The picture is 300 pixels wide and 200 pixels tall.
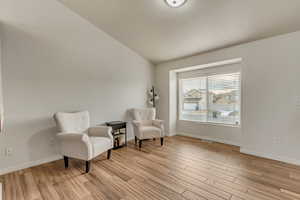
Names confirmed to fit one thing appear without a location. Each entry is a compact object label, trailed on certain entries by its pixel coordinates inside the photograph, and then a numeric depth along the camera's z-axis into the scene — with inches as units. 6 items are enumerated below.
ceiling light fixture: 88.0
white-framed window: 139.3
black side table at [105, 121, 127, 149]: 128.3
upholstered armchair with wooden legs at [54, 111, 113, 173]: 88.2
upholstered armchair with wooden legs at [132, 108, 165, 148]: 130.0
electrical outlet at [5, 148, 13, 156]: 89.1
